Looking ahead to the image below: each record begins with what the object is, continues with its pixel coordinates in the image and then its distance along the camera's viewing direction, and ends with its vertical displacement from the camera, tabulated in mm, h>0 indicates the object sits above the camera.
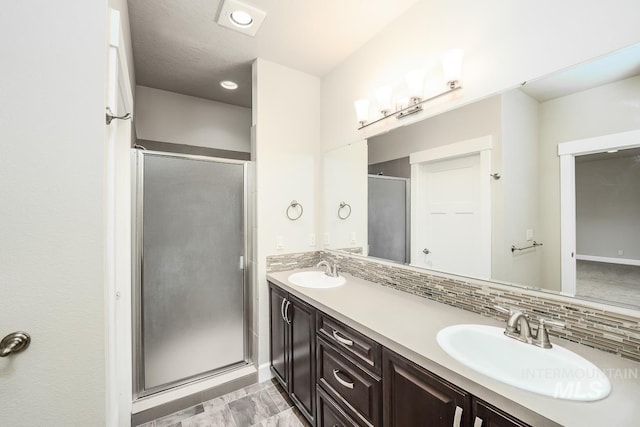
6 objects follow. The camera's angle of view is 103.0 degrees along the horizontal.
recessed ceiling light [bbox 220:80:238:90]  2596 +1345
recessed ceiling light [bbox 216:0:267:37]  1597 +1312
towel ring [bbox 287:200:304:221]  2324 +38
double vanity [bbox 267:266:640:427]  724 -544
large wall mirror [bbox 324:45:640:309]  984 +133
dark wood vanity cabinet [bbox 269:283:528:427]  862 -765
